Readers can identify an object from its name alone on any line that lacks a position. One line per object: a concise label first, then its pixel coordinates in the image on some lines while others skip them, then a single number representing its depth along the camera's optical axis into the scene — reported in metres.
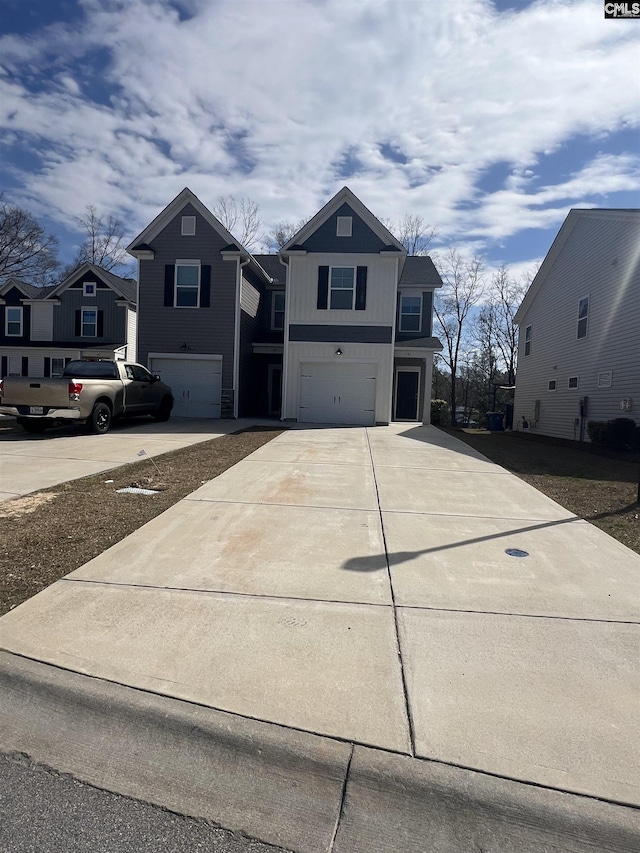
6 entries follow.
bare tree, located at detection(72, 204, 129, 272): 40.69
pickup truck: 11.15
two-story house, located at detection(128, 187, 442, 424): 17.34
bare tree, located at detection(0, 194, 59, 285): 35.19
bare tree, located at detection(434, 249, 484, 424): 38.75
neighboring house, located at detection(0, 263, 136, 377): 26.75
